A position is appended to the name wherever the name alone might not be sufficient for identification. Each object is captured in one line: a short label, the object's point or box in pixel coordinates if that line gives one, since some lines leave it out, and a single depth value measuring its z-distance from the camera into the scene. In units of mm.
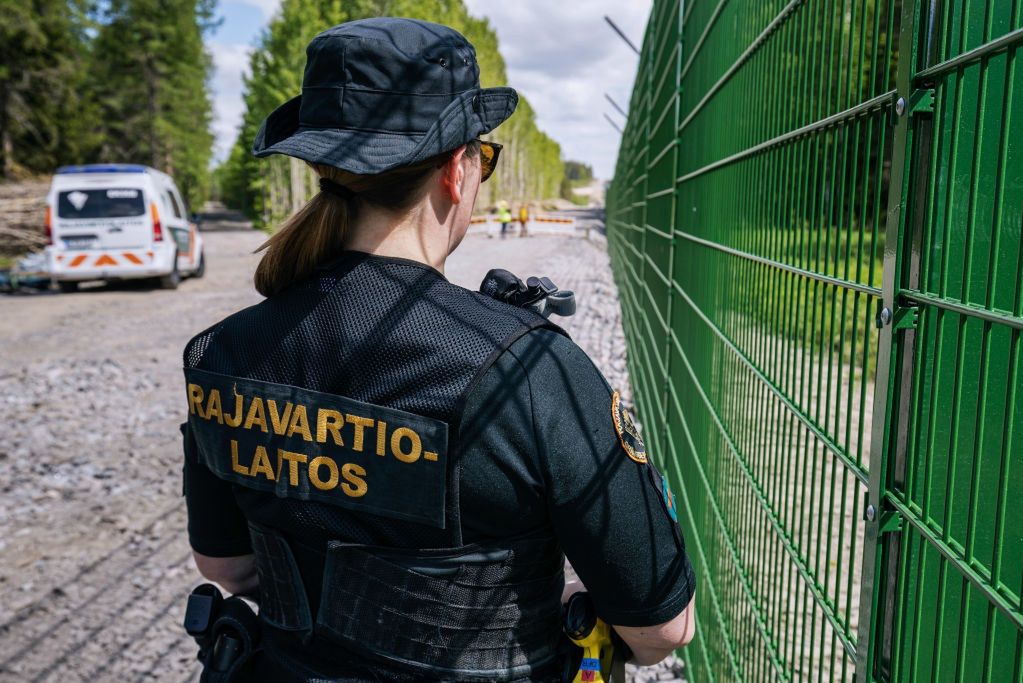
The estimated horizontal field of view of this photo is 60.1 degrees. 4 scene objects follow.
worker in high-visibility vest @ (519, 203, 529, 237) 36125
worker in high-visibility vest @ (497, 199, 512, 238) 35688
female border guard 1391
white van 15227
